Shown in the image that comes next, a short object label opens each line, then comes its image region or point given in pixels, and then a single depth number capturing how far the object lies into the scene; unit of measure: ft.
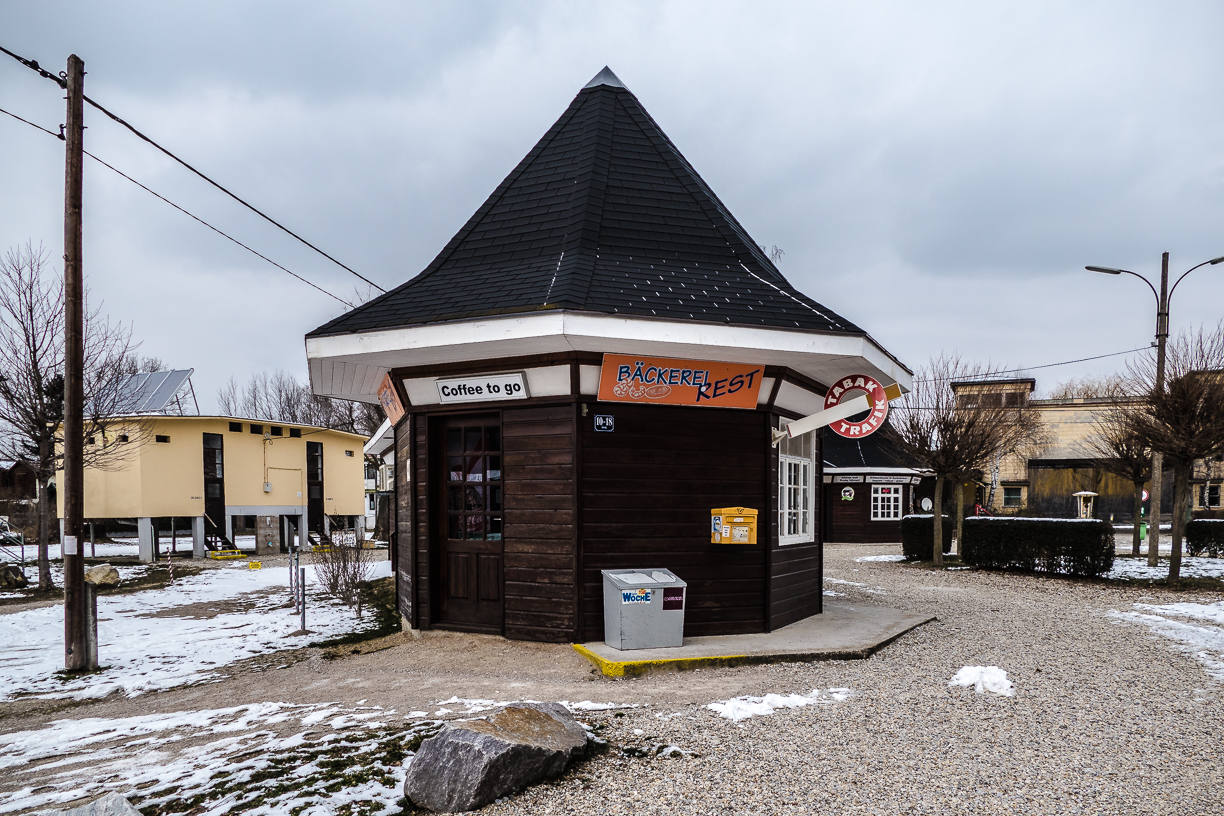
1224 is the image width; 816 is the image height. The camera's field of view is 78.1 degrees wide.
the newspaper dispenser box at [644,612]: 22.74
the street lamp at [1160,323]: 50.16
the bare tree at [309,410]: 116.78
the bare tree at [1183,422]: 44.75
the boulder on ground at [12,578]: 49.34
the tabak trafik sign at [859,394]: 25.84
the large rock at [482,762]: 12.30
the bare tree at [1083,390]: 156.46
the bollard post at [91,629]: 26.14
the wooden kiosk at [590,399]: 23.89
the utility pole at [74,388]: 26.00
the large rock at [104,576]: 50.18
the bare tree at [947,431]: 61.62
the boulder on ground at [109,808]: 11.26
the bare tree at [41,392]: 49.24
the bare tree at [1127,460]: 62.54
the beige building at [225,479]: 71.77
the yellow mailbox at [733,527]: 25.36
